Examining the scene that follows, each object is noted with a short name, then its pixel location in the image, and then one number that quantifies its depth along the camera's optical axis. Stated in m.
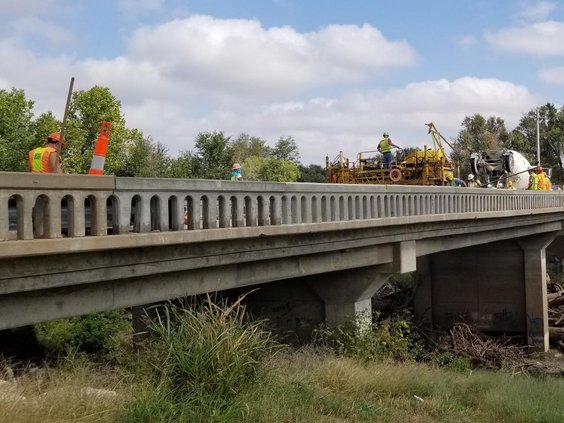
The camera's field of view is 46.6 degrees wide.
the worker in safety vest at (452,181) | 21.62
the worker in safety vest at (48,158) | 7.25
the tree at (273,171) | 44.19
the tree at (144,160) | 31.16
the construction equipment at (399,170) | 21.14
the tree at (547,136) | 73.69
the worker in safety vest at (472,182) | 25.91
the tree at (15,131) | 26.72
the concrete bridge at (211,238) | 6.30
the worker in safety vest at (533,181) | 28.12
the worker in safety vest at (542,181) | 28.71
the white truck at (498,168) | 27.56
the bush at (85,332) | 17.94
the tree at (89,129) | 28.69
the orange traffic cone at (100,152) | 7.16
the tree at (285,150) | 87.75
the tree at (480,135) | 66.06
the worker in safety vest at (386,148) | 20.66
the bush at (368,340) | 11.68
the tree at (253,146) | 80.74
